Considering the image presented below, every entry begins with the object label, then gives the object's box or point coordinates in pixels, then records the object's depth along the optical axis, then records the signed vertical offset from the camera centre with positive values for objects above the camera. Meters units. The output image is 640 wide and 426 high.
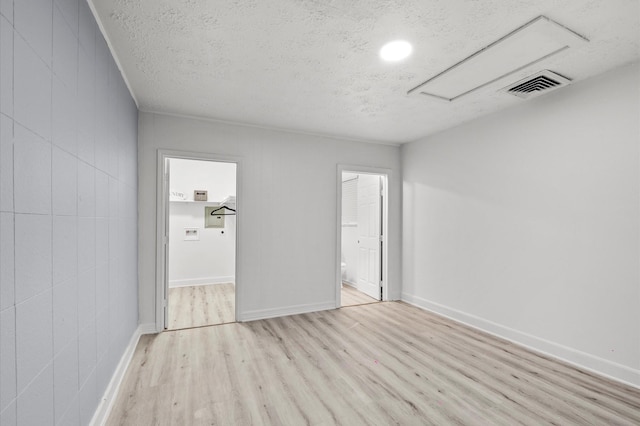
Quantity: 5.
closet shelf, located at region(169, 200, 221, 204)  5.88 +0.20
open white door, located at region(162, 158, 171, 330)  3.53 -0.40
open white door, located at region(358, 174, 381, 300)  5.03 -0.39
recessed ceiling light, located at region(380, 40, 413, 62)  2.17 +1.19
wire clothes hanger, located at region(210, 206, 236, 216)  6.21 -0.01
